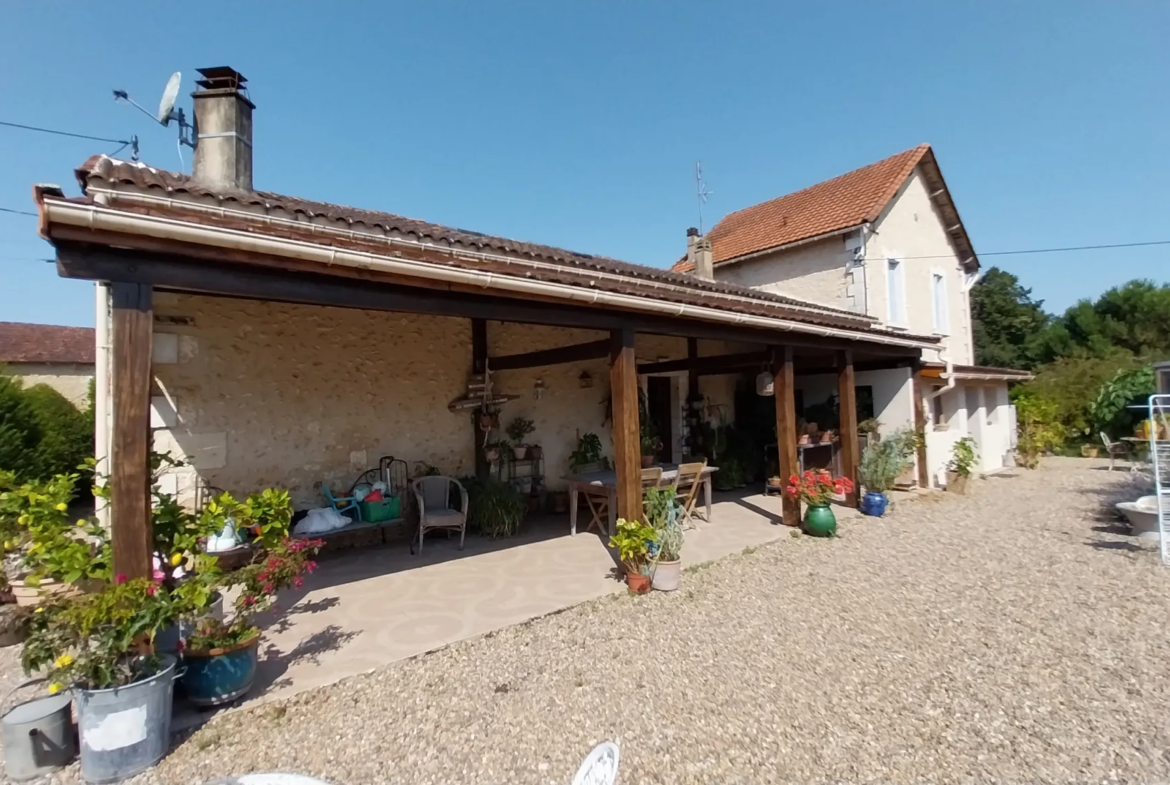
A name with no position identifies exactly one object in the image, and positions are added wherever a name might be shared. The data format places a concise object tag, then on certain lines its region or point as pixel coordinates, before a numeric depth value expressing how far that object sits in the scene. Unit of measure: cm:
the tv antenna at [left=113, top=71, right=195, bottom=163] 575
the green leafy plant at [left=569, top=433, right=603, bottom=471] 852
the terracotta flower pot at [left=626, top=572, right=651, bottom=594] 482
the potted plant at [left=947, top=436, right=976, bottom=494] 1029
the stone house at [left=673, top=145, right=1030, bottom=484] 1109
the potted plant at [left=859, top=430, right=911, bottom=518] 802
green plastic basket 614
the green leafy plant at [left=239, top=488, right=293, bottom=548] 321
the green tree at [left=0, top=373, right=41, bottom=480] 860
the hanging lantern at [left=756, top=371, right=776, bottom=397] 833
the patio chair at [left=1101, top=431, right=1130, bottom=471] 1352
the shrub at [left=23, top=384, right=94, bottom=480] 944
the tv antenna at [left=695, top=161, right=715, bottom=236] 1466
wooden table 639
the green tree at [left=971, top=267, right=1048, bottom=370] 2728
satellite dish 572
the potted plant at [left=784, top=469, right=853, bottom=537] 673
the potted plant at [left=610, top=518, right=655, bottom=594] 482
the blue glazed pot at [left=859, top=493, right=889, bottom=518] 797
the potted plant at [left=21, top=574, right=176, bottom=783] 242
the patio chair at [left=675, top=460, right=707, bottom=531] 682
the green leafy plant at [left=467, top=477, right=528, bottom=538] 671
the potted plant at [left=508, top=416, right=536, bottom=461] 792
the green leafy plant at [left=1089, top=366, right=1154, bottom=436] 1330
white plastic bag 566
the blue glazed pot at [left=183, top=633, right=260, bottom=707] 295
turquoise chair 613
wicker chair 600
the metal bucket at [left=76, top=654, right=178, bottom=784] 243
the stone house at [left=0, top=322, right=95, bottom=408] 1405
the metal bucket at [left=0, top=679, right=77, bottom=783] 246
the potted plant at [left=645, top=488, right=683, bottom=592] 489
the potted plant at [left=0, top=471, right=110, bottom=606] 259
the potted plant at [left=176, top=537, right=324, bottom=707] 295
